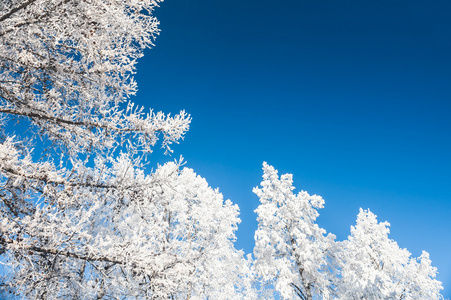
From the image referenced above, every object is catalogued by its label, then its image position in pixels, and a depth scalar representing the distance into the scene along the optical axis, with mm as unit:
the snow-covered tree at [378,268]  12586
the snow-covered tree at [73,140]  3422
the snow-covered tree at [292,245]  12281
